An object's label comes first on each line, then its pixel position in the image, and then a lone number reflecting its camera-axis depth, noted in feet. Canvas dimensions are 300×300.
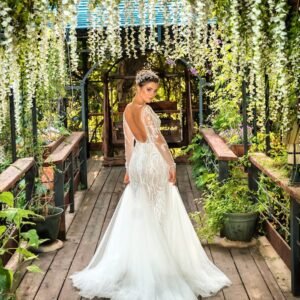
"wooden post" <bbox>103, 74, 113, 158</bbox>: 35.12
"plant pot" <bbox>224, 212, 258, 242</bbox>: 18.11
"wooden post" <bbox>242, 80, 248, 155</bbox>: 18.66
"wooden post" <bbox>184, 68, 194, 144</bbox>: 35.42
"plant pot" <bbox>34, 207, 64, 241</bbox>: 17.76
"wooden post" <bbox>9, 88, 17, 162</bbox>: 16.07
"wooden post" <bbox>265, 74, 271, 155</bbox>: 17.28
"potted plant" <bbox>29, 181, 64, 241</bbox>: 17.79
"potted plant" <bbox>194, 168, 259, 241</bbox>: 18.20
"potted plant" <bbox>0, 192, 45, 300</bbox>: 11.00
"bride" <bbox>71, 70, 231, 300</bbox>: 14.34
